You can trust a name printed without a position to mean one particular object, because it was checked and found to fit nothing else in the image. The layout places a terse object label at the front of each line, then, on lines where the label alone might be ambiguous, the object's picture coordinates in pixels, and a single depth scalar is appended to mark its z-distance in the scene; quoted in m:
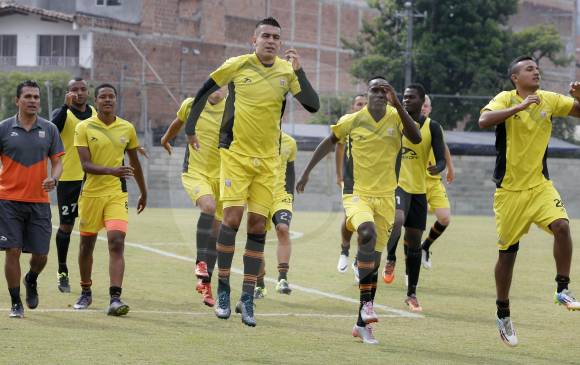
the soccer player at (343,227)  15.35
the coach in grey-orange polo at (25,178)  10.86
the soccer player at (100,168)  11.65
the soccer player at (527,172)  9.87
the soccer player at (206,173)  12.69
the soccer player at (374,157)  10.91
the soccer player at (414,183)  12.76
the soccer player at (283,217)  13.75
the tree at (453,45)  50.34
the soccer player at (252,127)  10.16
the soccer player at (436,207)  16.59
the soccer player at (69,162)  13.47
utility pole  45.94
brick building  55.28
